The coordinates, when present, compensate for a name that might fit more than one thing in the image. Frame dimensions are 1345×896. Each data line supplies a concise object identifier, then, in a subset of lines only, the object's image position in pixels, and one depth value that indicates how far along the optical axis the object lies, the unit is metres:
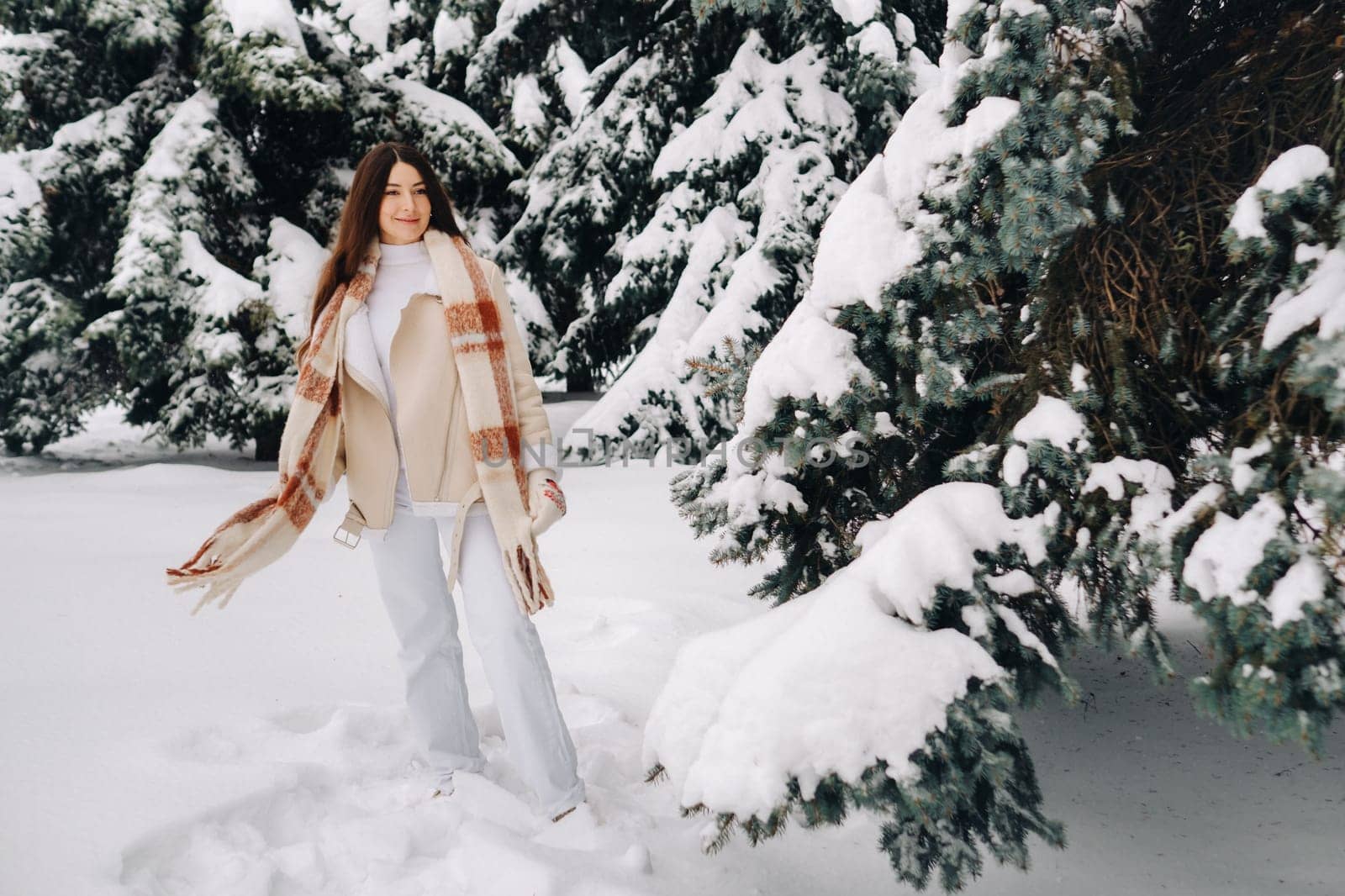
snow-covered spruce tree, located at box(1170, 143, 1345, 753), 1.80
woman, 2.58
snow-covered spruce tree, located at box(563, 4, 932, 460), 7.52
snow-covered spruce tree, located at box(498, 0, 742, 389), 8.56
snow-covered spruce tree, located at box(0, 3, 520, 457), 8.17
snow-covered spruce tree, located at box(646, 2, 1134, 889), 2.07
